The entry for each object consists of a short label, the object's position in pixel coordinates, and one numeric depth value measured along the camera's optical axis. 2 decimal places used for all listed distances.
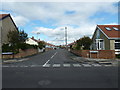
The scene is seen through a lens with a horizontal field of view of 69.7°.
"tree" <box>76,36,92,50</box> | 16.89
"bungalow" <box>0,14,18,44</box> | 18.25
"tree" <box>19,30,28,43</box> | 18.56
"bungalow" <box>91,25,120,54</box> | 14.78
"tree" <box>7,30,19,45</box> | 17.13
